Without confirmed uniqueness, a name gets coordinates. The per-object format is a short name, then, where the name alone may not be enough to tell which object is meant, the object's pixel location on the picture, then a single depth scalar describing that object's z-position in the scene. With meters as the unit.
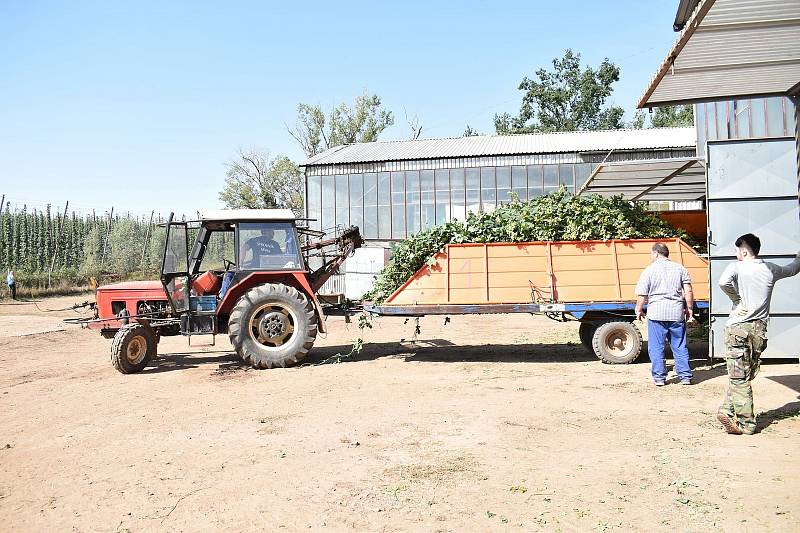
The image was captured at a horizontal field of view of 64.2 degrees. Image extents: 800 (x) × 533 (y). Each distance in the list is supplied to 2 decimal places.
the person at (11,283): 23.33
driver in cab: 10.13
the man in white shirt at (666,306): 7.85
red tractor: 9.73
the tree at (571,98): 50.69
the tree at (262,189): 47.53
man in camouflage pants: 5.55
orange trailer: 9.35
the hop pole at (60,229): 29.30
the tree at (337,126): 47.81
